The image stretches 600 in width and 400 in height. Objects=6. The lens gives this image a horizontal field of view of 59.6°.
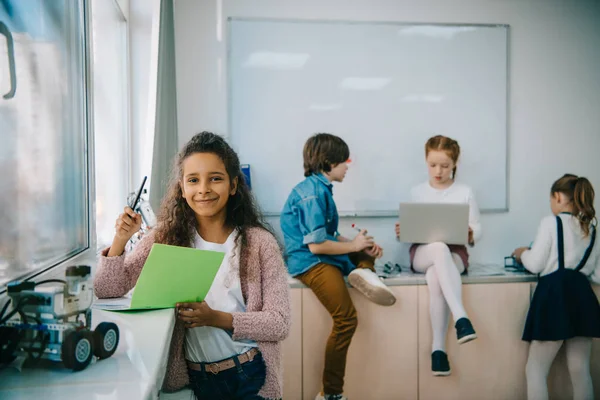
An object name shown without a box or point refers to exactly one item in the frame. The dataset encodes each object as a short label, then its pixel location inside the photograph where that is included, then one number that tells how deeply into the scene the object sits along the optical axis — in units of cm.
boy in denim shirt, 241
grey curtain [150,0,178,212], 226
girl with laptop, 255
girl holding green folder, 126
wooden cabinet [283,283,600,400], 258
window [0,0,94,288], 117
